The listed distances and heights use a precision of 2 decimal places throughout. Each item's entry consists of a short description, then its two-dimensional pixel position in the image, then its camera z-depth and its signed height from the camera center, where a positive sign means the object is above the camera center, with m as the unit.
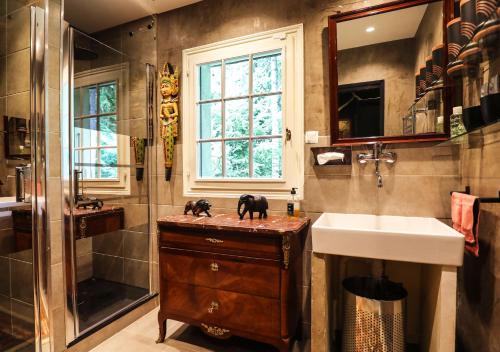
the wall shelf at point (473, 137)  1.18 +0.18
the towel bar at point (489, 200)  1.07 -0.13
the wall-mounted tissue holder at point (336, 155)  1.84 +0.11
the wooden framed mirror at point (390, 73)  1.63 +0.66
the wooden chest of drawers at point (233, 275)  1.55 -0.70
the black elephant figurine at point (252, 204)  1.83 -0.25
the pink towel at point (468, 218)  1.24 -0.25
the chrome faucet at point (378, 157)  1.72 +0.09
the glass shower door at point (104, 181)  1.75 -0.09
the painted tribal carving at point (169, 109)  2.32 +0.56
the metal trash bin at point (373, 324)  1.44 -0.90
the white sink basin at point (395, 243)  1.21 -0.38
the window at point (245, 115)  1.98 +0.46
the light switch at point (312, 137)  1.91 +0.25
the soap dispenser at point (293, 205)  1.90 -0.27
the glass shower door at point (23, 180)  1.56 -0.07
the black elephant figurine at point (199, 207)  1.96 -0.29
